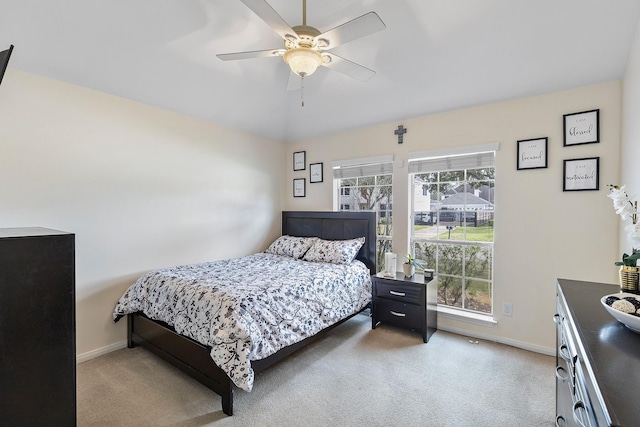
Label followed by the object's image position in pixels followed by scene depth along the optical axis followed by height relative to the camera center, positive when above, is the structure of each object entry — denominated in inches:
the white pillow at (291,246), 155.6 -18.7
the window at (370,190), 151.8 +11.6
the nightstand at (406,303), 121.1 -38.8
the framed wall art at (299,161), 179.3 +30.5
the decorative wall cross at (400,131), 140.6 +37.9
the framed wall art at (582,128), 100.0 +29.0
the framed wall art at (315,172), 171.6 +22.5
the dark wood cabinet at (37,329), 52.7 -22.2
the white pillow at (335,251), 140.5 -19.4
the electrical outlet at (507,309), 117.6 -38.3
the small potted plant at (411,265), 130.2 -23.8
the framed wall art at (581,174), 100.1 +13.1
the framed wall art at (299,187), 180.1 +14.7
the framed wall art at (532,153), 109.1 +21.8
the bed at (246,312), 79.5 -33.6
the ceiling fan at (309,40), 62.9 +40.6
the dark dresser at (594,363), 27.5 -16.9
